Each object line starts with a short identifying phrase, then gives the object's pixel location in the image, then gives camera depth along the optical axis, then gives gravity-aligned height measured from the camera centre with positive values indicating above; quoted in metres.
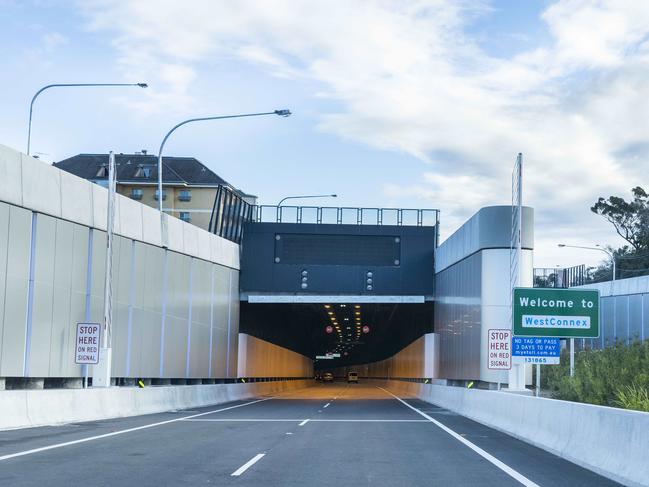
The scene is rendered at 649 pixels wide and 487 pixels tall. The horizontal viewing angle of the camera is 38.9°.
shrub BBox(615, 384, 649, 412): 17.28 -0.89
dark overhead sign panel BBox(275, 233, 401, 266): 51.22 +5.34
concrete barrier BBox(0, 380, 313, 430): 21.25 -1.81
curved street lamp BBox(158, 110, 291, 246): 36.16 +8.57
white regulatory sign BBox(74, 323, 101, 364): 26.03 -0.10
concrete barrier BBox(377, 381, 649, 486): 12.51 -1.38
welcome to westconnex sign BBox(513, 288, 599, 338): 25.17 +1.11
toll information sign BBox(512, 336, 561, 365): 25.81 +0.07
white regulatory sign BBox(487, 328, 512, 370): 28.91 +0.04
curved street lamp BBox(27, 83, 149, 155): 31.11 +8.61
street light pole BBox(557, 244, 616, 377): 73.16 +8.49
